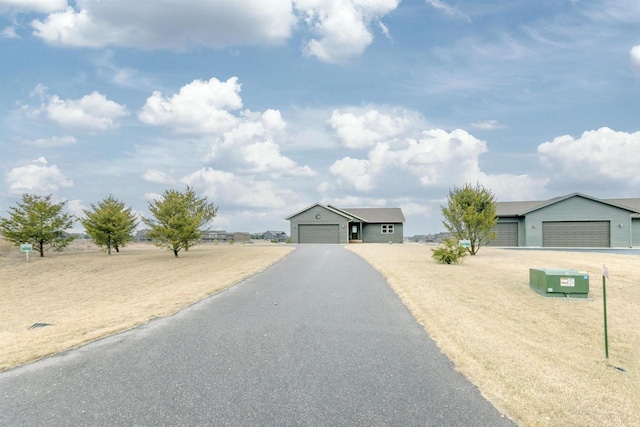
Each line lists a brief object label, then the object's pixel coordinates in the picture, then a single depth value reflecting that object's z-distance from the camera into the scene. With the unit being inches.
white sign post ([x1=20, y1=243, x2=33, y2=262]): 1095.0
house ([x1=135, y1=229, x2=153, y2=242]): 2617.6
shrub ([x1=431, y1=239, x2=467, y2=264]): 830.1
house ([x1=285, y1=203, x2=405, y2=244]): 1824.6
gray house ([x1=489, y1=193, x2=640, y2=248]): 1385.3
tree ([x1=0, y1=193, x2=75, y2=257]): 1228.5
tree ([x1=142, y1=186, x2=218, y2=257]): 1013.2
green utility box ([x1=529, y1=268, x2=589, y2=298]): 504.4
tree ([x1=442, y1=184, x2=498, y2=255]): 1050.1
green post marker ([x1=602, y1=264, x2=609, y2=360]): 306.6
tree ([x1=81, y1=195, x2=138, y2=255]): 1246.9
